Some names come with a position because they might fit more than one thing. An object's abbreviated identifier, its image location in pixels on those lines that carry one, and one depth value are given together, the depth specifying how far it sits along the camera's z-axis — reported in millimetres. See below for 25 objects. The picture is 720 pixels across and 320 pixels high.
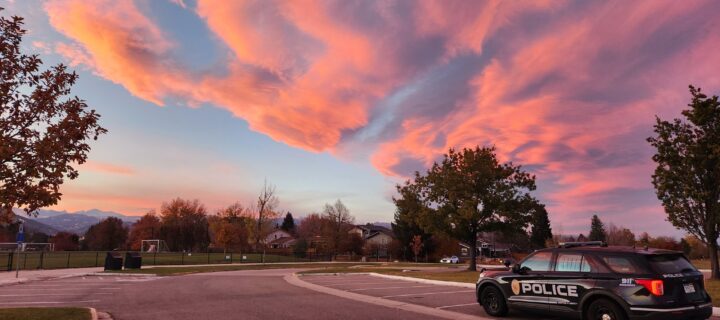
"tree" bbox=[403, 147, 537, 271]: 36562
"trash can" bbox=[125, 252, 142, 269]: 34844
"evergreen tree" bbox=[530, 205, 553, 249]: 105438
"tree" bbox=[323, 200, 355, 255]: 81625
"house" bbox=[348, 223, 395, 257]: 85650
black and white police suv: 9156
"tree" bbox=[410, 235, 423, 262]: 70250
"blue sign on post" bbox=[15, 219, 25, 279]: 25591
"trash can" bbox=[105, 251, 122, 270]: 32906
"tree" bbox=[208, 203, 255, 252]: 60781
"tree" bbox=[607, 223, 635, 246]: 107775
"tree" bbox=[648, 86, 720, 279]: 22547
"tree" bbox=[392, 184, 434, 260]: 73000
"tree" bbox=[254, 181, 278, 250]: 63825
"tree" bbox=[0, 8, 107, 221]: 9148
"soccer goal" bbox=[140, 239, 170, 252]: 92525
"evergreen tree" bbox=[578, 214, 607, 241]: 123375
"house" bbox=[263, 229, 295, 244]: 150250
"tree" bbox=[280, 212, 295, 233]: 173788
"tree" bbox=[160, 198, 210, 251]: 102000
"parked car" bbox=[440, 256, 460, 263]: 72562
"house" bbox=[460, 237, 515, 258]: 117500
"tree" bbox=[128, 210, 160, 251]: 107750
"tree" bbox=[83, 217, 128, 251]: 106438
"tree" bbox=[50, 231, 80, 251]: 106188
